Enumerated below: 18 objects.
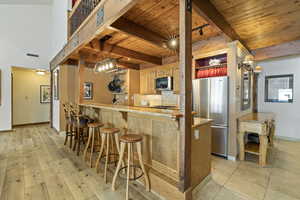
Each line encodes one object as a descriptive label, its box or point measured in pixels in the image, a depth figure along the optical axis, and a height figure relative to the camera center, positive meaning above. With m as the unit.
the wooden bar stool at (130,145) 1.89 -0.64
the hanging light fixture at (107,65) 3.41 +0.78
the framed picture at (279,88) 4.24 +0.29
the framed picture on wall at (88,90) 5.50 +0.27
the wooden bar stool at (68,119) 3.68 -0.58
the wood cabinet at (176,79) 4.37 +0.56
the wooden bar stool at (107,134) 2.33 -0.60
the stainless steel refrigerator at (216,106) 3.05 -0.18
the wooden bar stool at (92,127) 2.76 -0.57
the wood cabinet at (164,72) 4.59 +0.84
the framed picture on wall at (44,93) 6.79 +0.16
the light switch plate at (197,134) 1.92 -0.48
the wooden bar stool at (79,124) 3.25 -0.61
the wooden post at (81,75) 4.00 +0.60
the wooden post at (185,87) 1.59 +0.12
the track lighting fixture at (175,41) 2.59 +1.02
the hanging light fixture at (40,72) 6.15 +1.11
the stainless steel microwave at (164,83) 4.37 +0.44
